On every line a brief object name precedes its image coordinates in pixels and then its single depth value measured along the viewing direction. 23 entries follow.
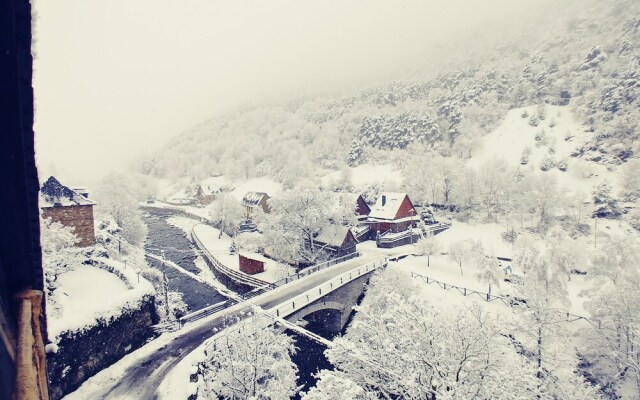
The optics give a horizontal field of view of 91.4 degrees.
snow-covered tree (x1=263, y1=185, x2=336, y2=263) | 36.06
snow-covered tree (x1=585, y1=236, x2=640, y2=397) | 21.59
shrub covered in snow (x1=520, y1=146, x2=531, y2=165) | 61.00
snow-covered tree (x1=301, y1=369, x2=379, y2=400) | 10.37
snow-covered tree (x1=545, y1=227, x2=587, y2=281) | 31.64
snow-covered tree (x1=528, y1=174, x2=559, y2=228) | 47.25
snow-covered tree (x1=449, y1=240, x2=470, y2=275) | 37.28
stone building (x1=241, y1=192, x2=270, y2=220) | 67.06
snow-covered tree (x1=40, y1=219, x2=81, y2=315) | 21.37
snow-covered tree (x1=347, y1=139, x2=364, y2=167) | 88.62
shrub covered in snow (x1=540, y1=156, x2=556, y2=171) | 56.72
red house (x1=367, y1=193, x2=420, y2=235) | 50.38
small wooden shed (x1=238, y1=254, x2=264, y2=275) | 36.56
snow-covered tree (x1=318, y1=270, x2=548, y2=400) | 11.19
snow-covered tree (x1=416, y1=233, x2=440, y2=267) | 40.71
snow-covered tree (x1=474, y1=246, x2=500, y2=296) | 31.97
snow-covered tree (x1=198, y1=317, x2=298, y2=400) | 14.55
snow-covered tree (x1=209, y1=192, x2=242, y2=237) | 56.25
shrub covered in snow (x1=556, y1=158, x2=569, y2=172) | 55.56
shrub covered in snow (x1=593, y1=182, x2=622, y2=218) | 44.50
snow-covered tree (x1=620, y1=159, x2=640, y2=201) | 44.97
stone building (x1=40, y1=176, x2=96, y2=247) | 26.55
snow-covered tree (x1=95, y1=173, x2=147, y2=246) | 44.66
